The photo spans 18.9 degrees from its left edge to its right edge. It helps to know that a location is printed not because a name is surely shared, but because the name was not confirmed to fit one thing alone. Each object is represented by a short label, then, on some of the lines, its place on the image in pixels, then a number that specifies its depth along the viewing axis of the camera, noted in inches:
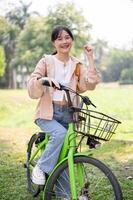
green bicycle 121.9
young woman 133.9
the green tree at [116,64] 3268.2
